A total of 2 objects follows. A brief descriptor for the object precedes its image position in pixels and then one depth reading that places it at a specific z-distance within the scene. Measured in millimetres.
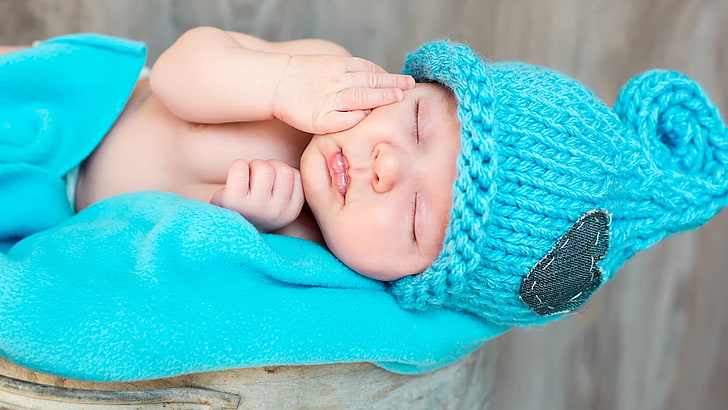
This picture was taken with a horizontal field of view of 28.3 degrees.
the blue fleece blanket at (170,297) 592
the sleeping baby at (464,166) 630
